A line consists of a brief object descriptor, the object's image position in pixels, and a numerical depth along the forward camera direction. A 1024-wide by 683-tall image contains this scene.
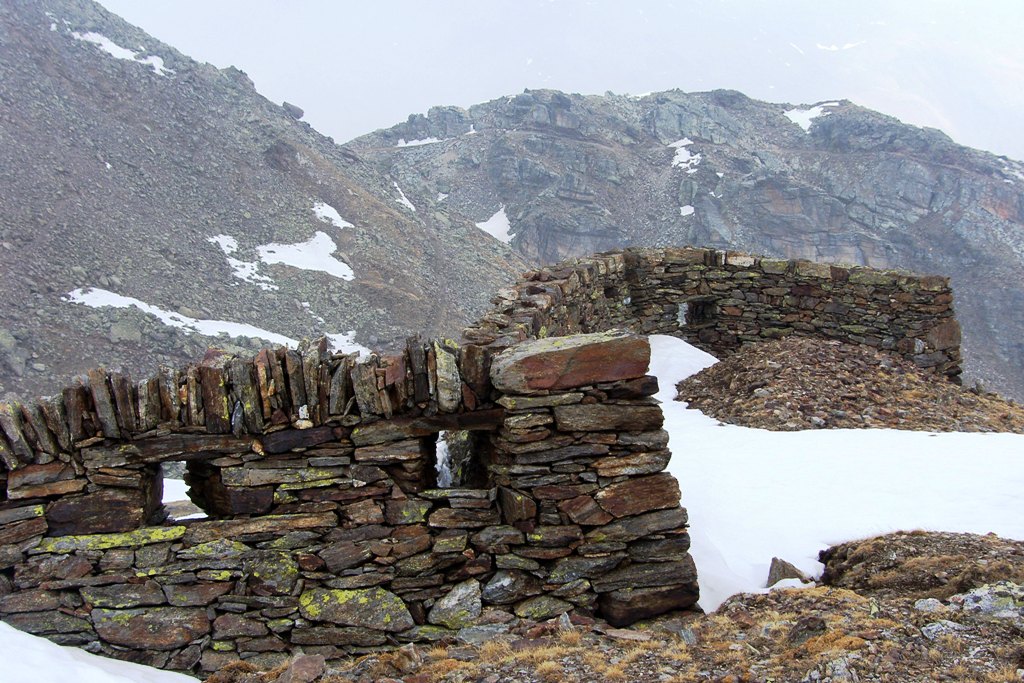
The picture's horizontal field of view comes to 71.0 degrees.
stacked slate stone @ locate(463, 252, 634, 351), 8.37
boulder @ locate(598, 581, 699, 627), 6.25
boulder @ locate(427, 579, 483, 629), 6.23
